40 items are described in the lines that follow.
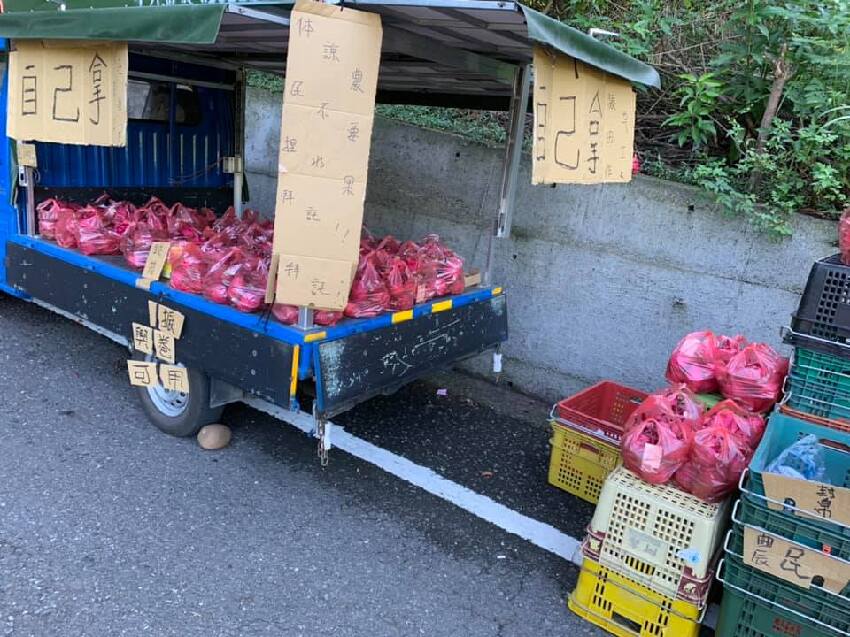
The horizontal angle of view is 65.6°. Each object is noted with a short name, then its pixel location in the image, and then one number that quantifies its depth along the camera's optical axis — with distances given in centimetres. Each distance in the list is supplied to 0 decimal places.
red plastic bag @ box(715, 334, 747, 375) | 338
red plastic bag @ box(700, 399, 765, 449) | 280
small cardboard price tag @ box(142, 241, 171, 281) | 369
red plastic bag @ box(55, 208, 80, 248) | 422
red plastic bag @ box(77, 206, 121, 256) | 412
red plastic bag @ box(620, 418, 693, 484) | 269
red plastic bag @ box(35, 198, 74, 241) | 441
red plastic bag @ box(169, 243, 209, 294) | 355
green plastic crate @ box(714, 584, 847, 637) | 233
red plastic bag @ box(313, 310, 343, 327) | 320
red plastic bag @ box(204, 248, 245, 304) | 343
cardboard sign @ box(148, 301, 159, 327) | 364
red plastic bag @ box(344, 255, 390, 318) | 340
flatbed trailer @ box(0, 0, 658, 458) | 298
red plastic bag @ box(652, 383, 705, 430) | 289
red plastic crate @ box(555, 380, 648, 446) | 375
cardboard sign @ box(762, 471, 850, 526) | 218
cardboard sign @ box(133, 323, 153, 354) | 372
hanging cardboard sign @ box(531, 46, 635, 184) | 284
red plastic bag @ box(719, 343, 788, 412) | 312
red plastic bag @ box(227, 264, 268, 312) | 332
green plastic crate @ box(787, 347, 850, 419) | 271
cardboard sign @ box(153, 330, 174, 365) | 361
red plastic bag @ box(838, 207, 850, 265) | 282
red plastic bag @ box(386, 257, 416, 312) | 358
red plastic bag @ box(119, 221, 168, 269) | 399
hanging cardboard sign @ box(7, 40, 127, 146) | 332
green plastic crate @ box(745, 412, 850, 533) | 253
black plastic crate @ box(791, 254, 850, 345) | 265
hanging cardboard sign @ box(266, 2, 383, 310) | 255
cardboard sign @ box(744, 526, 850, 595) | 221
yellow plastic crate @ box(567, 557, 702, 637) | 256
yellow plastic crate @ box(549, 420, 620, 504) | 350
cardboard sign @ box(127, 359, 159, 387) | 385
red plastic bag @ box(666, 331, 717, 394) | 334
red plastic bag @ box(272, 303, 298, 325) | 316
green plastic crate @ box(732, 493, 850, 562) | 221
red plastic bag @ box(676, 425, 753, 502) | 260
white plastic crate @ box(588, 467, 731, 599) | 251
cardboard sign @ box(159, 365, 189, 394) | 373
